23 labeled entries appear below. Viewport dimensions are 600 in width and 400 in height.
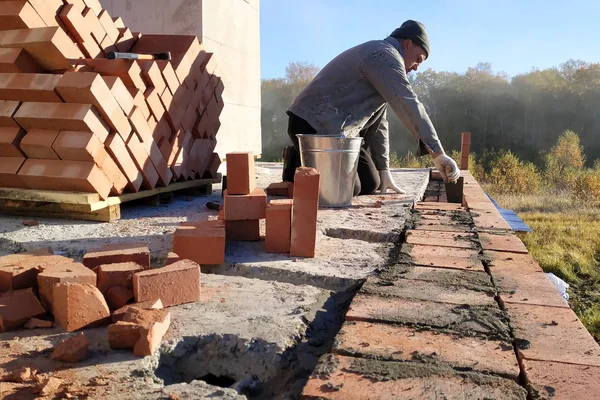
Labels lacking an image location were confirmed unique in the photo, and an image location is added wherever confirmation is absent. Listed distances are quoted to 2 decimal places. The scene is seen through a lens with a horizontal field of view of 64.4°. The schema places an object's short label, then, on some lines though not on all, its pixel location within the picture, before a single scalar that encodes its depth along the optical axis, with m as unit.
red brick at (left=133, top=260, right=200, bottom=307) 1.58
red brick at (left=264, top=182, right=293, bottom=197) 3.62
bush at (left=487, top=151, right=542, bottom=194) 20.97
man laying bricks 3.31
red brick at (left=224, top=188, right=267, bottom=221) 2.35
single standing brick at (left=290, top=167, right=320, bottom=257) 2.15
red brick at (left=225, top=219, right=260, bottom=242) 2.46
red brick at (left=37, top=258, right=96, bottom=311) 1.56
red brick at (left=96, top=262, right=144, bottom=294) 1.65
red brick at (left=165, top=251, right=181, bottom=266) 1.82
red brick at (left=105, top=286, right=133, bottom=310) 1.59
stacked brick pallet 2.64
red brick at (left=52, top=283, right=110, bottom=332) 1.45
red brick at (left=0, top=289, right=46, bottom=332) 1.46
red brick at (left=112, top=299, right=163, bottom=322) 1.47
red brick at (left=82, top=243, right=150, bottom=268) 1.82
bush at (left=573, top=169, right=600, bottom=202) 18.38
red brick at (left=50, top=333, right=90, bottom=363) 1.26
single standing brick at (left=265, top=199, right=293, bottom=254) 2.27
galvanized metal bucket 3.30
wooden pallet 2.68
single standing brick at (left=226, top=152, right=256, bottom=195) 2.39
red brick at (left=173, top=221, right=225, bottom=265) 2.06
